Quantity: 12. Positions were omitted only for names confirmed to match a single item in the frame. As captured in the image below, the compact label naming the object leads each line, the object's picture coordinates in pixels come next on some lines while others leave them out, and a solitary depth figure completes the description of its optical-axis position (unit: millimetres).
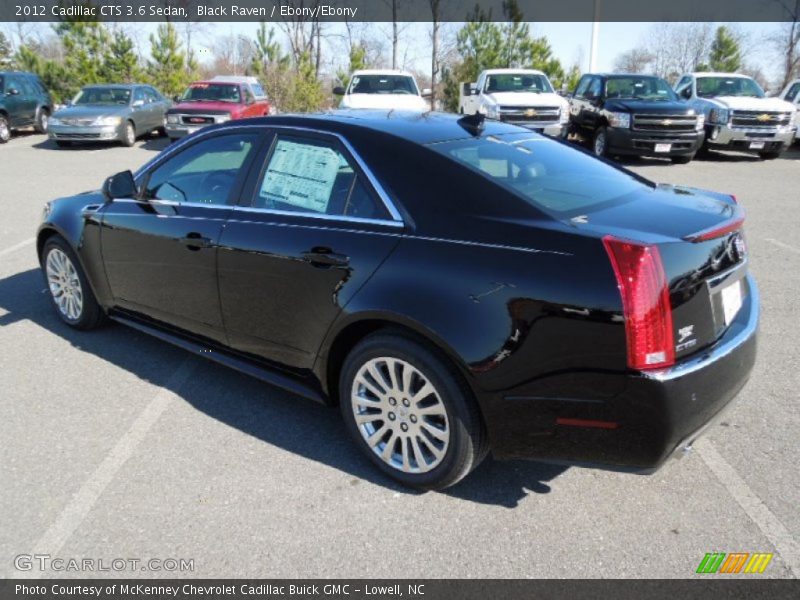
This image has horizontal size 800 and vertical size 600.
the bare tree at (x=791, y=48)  37906
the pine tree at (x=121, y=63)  28906
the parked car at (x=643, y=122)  13773
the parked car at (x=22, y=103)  18984
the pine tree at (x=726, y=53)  34250
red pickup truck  16500
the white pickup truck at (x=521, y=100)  15273
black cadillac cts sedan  2418
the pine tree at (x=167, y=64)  29188
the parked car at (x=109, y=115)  16906
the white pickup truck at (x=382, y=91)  15969
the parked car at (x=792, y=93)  16384
